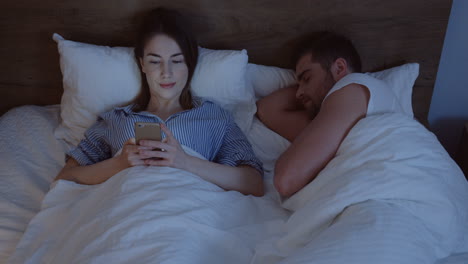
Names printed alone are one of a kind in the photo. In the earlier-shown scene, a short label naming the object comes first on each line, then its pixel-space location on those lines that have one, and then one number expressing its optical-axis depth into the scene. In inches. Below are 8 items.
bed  37.1
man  46.4
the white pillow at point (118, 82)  62.0
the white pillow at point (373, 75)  60.9
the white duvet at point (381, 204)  32.3
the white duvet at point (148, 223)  37.6
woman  51.1
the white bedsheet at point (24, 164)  47.3
